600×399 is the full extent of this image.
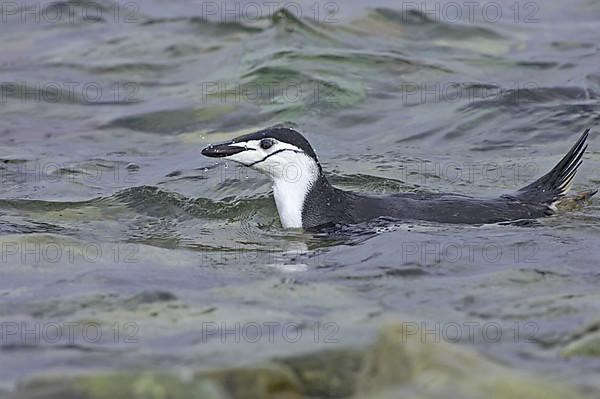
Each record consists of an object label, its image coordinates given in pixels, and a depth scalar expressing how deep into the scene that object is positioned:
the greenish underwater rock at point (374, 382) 7.57
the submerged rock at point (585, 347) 9.13
